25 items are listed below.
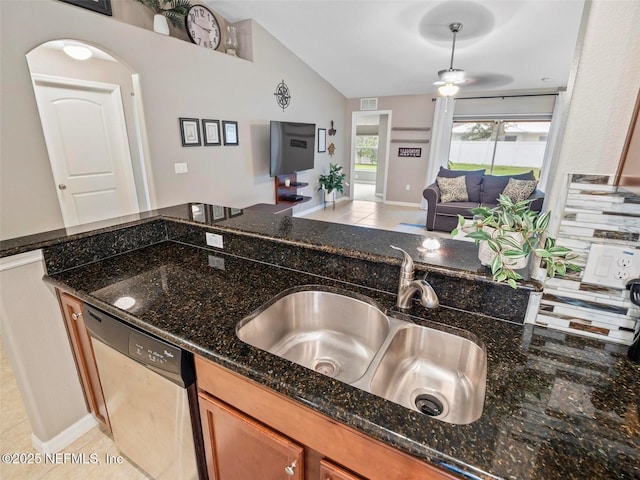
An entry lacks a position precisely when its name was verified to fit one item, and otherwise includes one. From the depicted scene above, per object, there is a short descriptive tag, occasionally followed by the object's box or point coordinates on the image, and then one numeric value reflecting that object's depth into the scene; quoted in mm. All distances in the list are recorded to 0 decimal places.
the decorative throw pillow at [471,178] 5312
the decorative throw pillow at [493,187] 5156
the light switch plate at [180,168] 3365
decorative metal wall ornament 4705
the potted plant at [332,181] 6391
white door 3047
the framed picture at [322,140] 6125
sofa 4848
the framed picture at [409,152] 6680
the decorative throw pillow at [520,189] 4746
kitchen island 592
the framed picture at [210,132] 3609
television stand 5101
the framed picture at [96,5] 2378
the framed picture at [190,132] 3352
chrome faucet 994
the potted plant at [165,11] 2924
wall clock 3320
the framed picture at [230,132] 3894
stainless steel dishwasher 989
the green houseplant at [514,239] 889
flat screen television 4559
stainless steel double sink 904
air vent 6805
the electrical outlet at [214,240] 1635
